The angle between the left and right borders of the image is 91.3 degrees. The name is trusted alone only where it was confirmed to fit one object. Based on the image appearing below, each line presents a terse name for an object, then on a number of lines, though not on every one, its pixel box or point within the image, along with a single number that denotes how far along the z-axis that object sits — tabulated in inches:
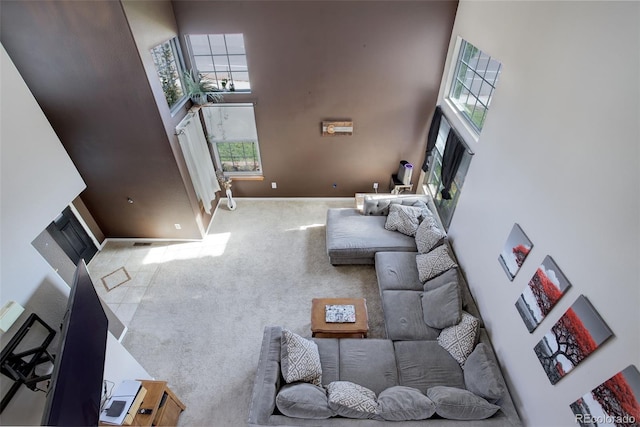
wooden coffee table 137.8
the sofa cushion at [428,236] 162.2
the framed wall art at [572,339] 75.0
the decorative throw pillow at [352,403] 100.4
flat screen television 71.4
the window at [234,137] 200.2
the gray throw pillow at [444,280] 139.6
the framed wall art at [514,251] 103.2
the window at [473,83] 139.3
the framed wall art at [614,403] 65.9
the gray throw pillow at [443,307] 128.9
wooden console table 106.3
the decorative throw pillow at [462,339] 121.7
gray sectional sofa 100.7
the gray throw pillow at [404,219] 179.0
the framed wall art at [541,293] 87.9
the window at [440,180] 162.9
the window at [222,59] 177.3
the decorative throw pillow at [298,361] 112.3
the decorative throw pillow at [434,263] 148.6
